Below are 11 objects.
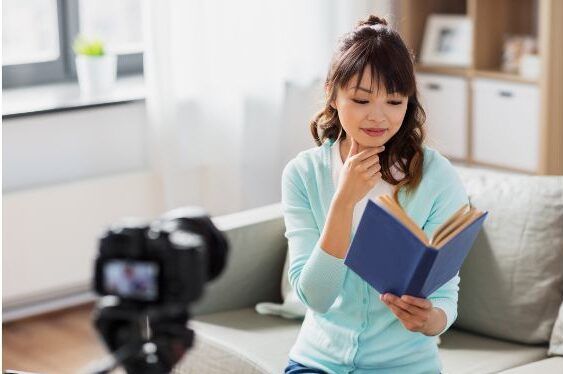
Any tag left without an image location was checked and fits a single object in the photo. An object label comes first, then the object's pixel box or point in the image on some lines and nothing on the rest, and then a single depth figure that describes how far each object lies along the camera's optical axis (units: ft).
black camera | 4.02
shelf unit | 15.73
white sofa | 9.59
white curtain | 15.56
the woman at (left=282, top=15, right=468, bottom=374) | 7.38
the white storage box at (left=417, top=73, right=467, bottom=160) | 17.40
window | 16.06
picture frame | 17.42
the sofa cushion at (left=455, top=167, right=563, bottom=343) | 9.78
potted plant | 15.73
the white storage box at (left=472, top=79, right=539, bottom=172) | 16.39
